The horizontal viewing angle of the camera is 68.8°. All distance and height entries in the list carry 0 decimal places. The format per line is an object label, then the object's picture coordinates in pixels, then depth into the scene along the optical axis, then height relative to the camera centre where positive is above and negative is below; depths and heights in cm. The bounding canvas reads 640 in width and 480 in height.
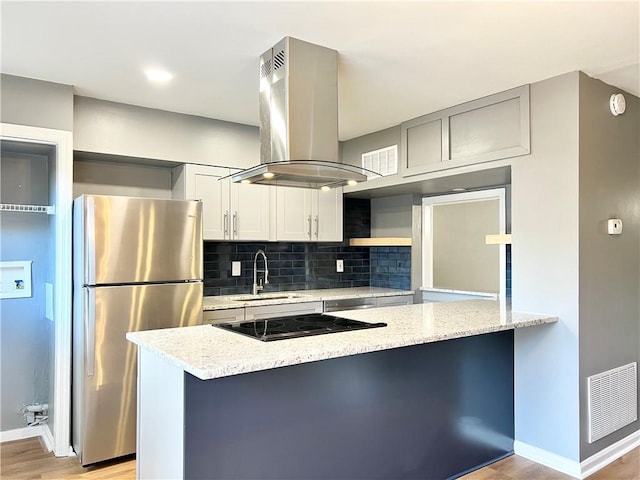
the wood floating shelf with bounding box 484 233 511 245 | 336 +5
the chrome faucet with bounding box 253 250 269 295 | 434 -25
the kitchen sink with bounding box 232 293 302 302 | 403 -45
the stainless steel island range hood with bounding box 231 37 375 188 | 242 +70
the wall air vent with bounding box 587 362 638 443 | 285 -99
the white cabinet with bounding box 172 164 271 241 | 379 +39
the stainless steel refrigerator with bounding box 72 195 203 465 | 289 -34
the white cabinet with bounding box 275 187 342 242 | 428 +30
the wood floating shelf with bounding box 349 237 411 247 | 474 +5
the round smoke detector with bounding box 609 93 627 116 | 301 +91
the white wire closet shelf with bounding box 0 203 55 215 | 300 +26
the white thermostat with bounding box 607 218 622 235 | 297 +12
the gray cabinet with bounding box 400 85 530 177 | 308 +81
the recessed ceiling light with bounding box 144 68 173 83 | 284 +107
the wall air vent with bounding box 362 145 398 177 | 404 +77
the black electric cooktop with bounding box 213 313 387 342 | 219 -41
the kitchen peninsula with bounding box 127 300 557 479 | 188 -75
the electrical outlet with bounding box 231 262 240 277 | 429 -20
